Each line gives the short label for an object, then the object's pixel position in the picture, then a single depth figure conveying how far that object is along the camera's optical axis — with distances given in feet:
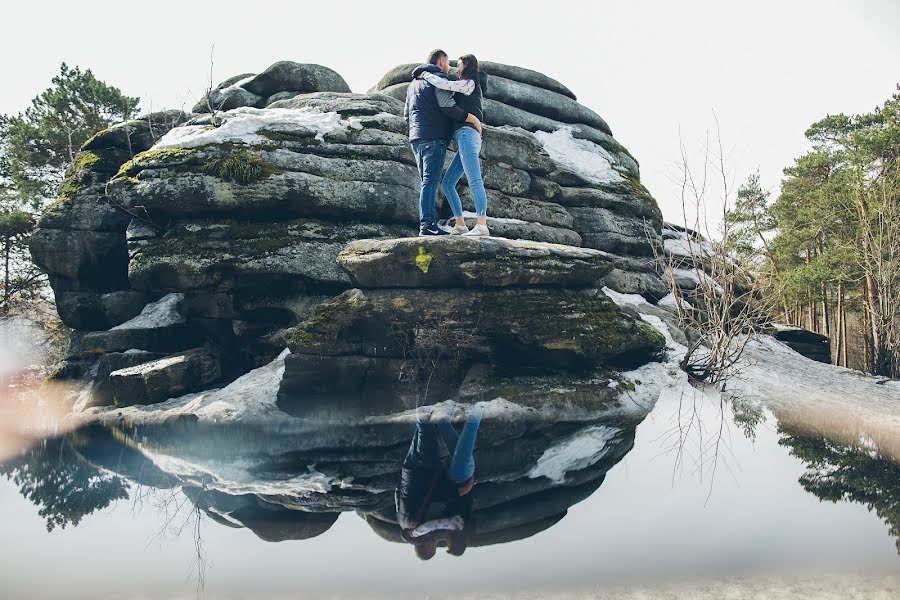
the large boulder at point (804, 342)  64.34
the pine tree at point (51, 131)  89.56
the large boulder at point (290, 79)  67.41
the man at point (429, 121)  33.96
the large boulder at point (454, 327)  36.35
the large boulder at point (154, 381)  40.29
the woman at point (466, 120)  32.94
